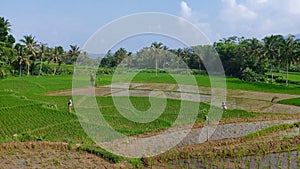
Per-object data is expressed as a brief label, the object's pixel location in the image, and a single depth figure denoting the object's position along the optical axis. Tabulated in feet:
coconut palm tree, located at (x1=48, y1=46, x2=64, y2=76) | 133.18
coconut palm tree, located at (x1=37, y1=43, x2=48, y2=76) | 126.35
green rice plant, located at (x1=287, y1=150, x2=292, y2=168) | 21.79
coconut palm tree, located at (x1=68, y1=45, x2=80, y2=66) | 140.87
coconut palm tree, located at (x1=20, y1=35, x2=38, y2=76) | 117.60
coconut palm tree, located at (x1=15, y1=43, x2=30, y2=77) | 113.50
